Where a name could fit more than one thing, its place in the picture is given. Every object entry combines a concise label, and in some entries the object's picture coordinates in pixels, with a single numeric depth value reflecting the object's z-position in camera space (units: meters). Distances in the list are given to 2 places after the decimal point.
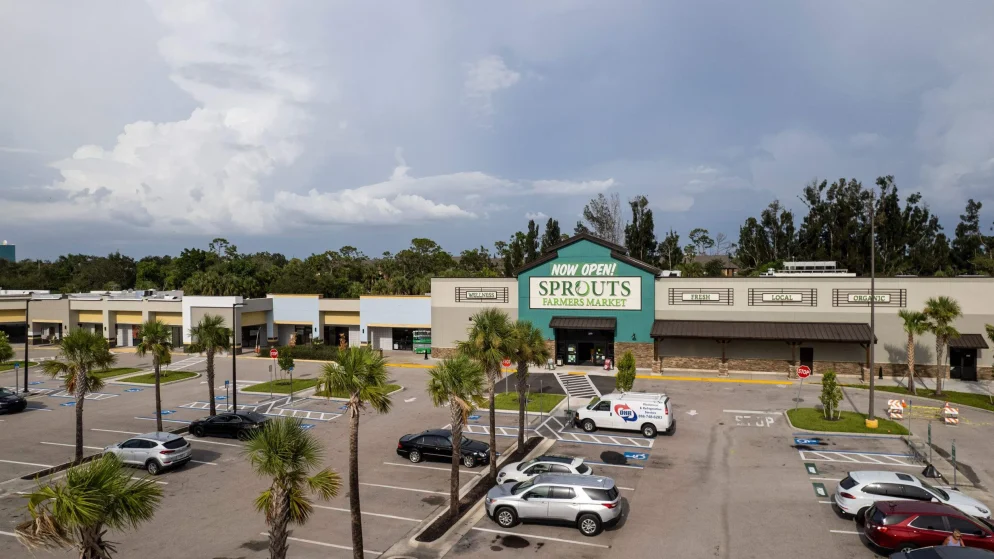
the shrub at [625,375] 33.88
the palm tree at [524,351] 24.84
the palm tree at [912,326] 35.69
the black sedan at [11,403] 34.88
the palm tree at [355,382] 15.35
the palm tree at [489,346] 22.31
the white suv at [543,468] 20.91
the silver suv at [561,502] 17.64
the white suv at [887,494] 17.62
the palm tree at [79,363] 24.97
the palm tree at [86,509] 10.06
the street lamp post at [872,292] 28.28
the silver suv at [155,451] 23.80
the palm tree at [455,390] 18.72
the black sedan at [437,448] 24.25
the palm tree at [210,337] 32.53
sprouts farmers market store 41.47
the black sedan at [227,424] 28.86
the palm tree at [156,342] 31.42
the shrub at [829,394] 29.92
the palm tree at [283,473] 12.55
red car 15.41
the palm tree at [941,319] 35.06
